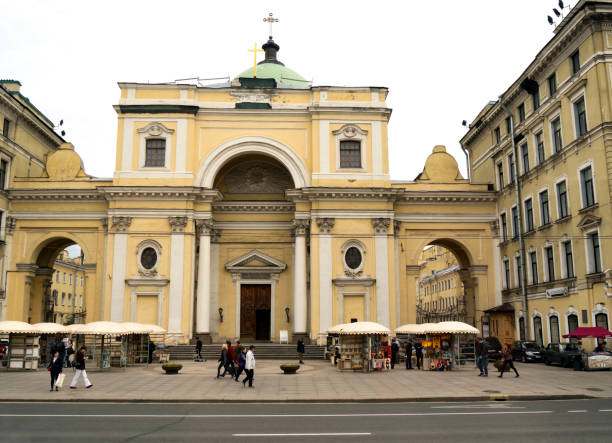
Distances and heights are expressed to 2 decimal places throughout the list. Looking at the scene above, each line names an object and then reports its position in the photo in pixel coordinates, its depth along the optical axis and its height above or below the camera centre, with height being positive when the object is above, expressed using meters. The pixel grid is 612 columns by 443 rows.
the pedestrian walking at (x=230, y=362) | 23.39 -1.13
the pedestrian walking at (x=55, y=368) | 18.81 -1.04
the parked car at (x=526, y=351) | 31.56 -1.08
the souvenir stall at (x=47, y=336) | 27.83 -0.06
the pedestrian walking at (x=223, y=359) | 24.01 -1.03
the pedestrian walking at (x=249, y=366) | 20.80 -1.16
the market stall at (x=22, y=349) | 27.02 -0.64
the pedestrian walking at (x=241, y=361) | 21.97 -1.03
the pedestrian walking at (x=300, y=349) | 30.97 -0.84
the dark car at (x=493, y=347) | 32.09 -0.88
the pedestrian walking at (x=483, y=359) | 24.48 -1.15
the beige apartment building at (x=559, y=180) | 27.73 +8.12
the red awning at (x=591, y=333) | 25.78 -0.11
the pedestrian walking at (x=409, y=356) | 28.84 -1.16
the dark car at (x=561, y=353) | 27.62 -1.08
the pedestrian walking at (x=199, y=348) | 32.66 -0.82
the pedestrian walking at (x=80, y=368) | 19.72 -1.11
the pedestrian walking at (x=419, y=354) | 29.50 -1.10
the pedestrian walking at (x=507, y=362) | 23.58 -1.23
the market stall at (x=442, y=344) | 27.66 -0.59
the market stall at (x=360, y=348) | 27.20 -0.73
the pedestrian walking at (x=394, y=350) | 30.78 -0.93
